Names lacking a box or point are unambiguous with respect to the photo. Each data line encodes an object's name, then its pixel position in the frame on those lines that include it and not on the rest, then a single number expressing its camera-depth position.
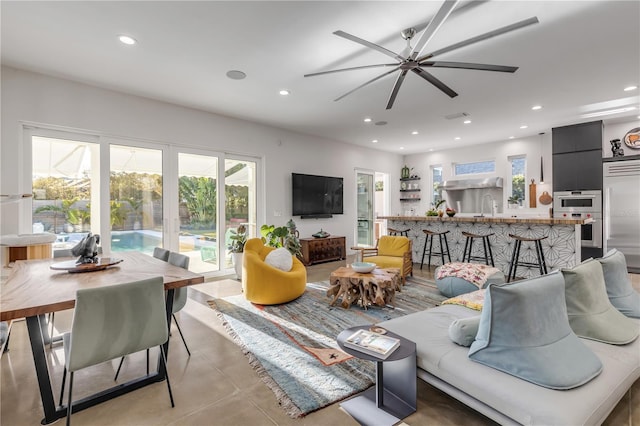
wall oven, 5.70
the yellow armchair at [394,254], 4.54
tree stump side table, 3.50
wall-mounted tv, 6.50
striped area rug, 2.05
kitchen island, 4.48
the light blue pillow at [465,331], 1.88
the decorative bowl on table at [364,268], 3.67
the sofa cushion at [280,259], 3.90
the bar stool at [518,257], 4.60
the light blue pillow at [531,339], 1.53
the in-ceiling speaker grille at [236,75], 3.69
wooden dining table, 1.60
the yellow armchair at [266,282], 3.66
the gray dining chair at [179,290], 2.58
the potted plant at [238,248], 5.24
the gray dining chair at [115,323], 1.61
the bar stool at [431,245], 5.68
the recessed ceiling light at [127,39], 2.92
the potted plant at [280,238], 5.42
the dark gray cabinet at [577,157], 5.75
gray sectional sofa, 1.36
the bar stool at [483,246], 5.07
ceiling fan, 2.07
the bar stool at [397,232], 6.20
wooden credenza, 6.38
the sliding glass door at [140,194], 3.96
